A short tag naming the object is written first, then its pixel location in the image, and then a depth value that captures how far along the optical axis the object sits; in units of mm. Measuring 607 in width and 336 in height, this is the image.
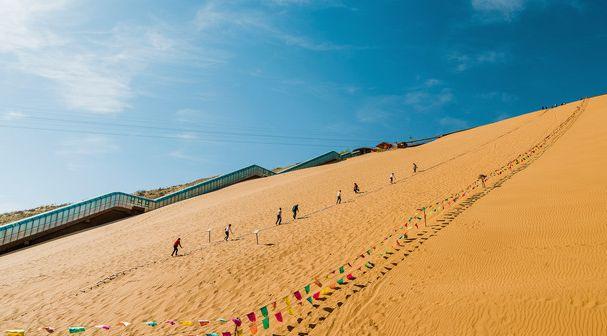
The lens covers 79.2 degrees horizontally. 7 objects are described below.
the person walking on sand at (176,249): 19516
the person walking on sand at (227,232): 21617
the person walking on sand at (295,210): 24656
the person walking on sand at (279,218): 24078
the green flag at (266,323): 9346
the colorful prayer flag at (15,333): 8657
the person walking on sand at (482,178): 22861
